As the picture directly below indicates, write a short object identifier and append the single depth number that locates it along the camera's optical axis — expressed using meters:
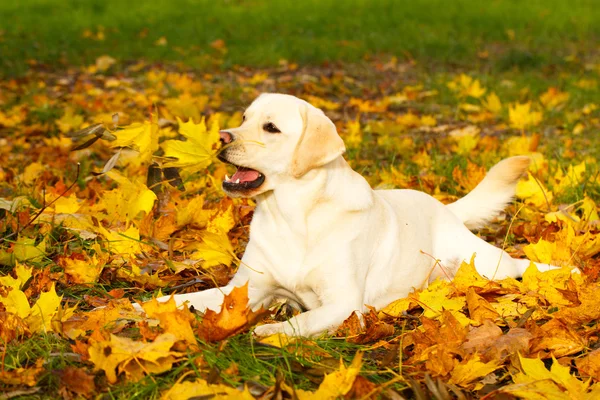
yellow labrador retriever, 2.95
